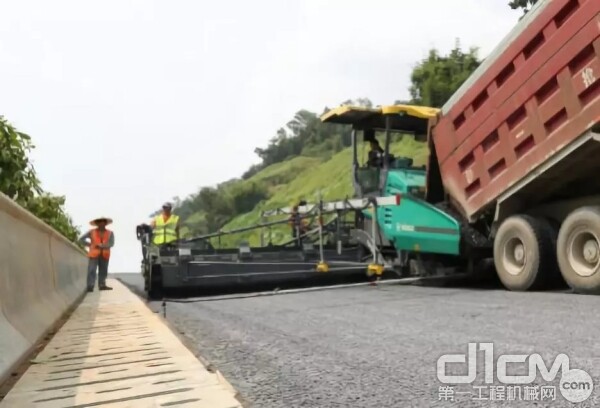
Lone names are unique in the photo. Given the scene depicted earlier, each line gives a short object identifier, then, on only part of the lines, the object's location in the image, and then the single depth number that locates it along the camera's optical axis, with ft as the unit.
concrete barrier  11.72
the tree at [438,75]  122.42
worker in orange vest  35.88
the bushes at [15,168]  20.76
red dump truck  21.65
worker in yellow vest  33.32
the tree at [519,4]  65.07
